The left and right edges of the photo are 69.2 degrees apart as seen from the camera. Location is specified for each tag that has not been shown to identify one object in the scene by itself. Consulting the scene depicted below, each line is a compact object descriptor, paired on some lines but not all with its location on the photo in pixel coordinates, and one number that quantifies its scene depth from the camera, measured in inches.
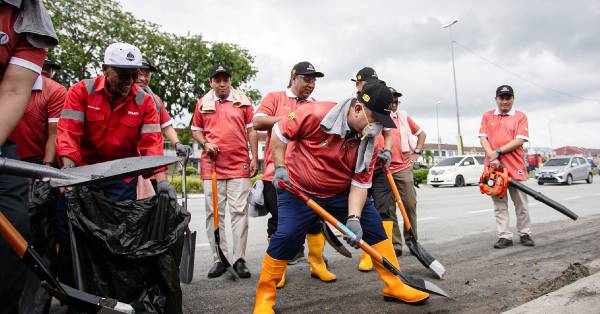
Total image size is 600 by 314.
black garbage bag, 93.7
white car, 858.1
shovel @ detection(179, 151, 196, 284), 127.2
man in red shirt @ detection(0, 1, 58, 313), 69.2
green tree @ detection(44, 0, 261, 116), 903.1
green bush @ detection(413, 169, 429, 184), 1004.6
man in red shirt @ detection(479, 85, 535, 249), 219.5
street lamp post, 1044.8
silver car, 844.0
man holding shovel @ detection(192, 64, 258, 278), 179.5
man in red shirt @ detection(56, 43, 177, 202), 115.8
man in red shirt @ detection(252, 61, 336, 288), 169.8
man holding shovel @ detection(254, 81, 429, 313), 123.0
